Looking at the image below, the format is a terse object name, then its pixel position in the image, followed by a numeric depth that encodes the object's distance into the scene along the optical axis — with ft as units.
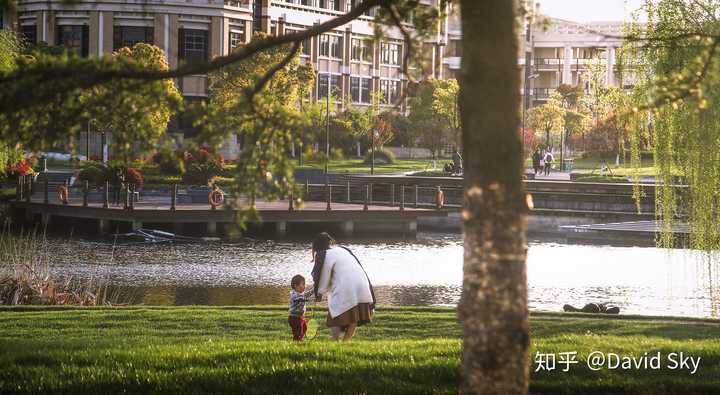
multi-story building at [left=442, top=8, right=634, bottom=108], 356.79
